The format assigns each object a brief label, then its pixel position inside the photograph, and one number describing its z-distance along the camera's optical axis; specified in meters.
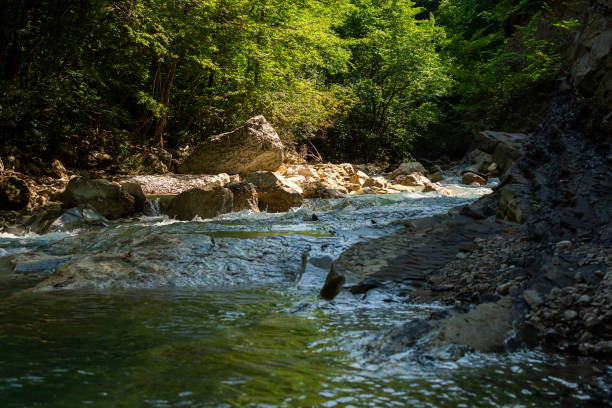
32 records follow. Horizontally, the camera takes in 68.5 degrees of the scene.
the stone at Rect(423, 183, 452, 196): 13.48
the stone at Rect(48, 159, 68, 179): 13.45
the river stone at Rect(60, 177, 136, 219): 9.96
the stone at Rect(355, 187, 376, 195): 14.30
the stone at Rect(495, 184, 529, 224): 5.51
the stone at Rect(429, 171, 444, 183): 18.03
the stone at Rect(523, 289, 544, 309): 3.11
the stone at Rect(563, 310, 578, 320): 2.86
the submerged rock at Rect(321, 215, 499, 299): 4.52
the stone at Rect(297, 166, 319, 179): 16.45
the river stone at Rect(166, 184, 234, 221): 10.12
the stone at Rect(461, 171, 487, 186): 16.00
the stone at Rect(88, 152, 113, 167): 14.83
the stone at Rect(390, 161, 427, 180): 18.86
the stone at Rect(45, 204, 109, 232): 8.88
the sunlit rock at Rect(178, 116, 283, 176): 14.82
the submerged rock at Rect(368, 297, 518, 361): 2.64
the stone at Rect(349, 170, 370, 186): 15.95
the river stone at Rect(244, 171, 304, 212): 11.17
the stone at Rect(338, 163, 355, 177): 18.61
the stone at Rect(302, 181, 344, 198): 12.63
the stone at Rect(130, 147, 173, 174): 15.00
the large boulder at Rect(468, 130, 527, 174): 16.78
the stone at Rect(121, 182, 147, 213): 10.80
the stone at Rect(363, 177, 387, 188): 15.01
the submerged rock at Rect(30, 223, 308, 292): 4.86
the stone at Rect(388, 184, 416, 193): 14.26
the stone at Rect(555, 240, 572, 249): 4.10
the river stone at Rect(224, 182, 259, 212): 10.62
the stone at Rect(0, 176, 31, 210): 10.26
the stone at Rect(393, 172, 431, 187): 15.77
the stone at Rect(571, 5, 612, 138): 5.80
